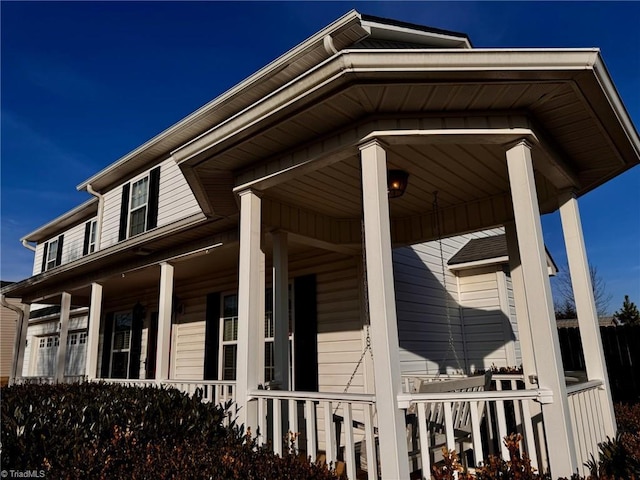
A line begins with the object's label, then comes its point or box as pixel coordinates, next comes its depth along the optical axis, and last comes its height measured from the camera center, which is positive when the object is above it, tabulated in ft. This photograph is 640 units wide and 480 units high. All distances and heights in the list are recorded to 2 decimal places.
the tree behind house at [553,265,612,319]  80.21 +9.83
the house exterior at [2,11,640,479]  9.01 +5.01
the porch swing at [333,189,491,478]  11.71 -1.81
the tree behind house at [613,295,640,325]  62.13 +4.48
